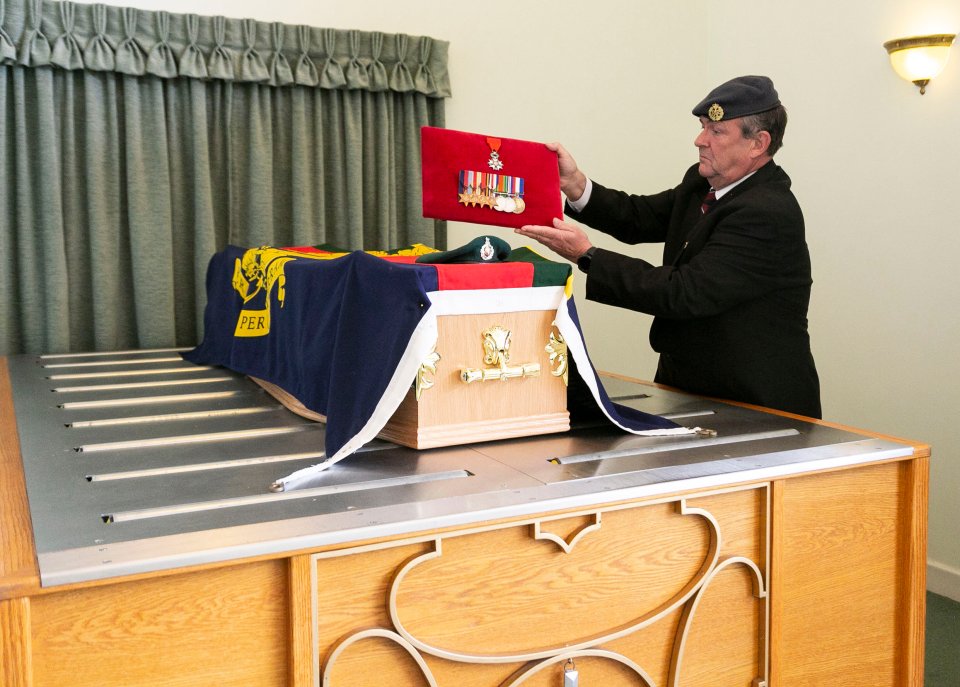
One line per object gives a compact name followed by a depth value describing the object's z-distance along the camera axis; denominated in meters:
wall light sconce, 2.54
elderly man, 1.80
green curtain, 2.57
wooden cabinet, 0.95
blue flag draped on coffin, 1.34
